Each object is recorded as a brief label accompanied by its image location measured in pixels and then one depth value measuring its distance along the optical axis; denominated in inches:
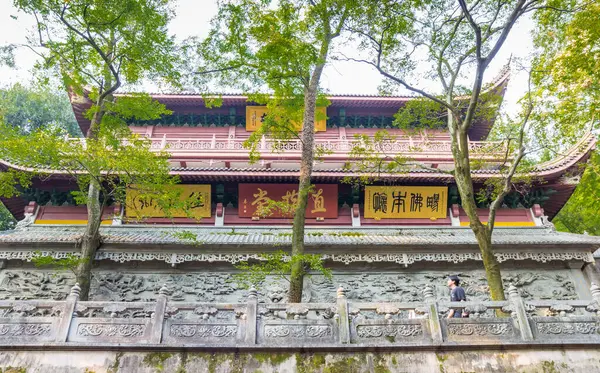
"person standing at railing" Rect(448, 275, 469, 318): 259.9
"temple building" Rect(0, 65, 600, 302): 364.2
